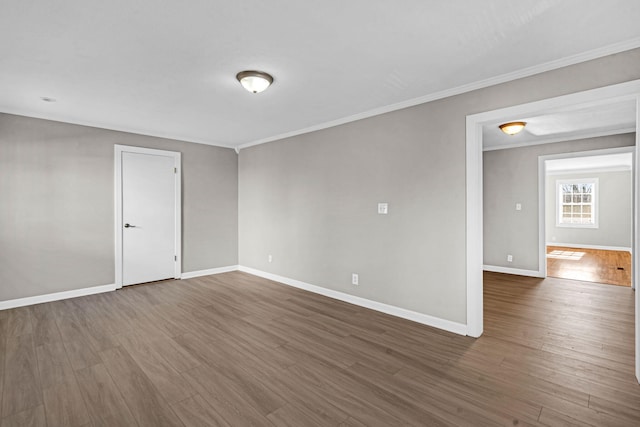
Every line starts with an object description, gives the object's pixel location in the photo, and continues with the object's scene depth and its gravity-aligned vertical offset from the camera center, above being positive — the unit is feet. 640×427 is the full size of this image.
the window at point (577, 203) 31.42 +1.14
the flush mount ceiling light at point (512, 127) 13.93 +3.97
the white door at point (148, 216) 16.01 -0.04
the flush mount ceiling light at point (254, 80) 9.22 +4.08
